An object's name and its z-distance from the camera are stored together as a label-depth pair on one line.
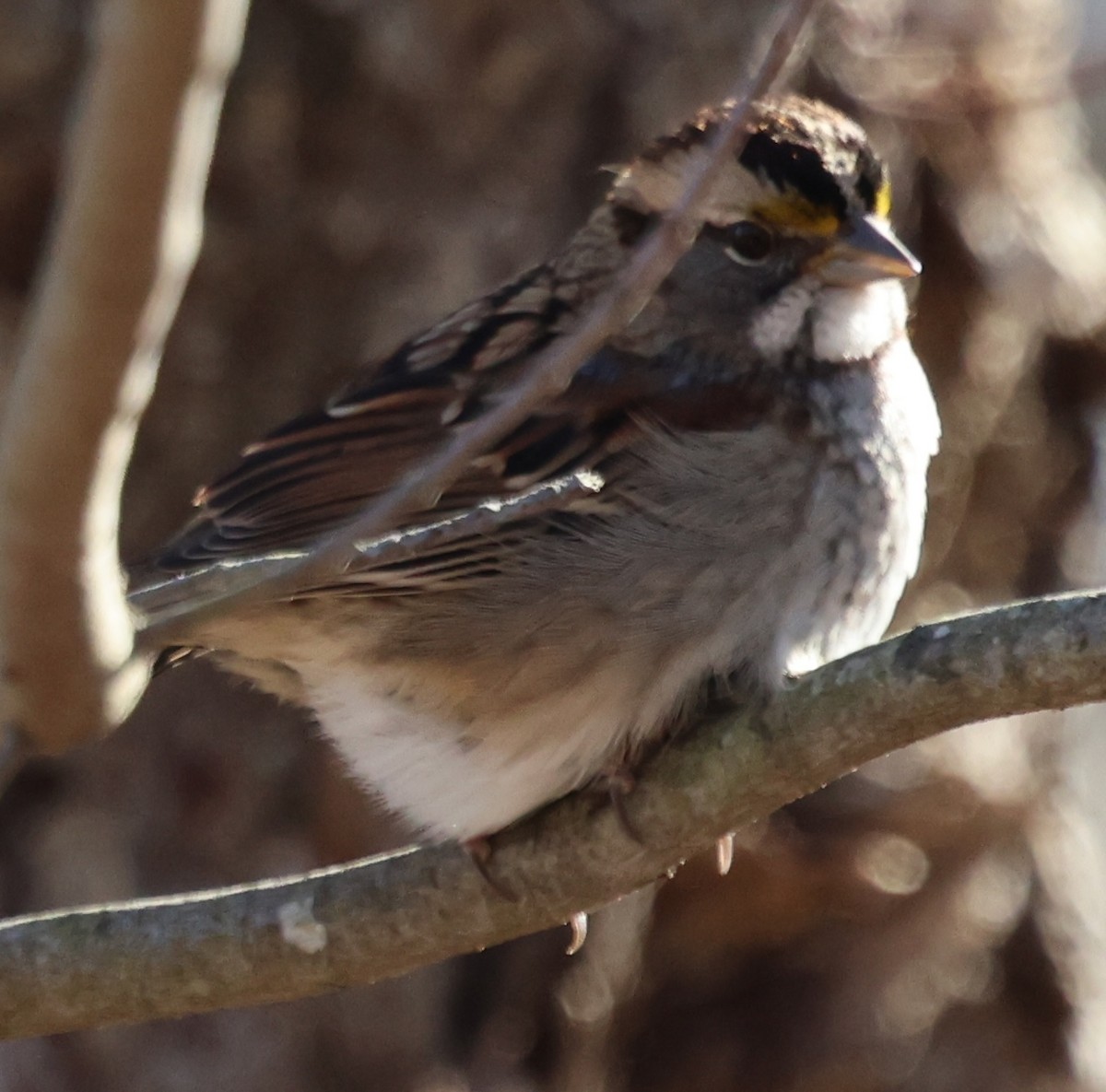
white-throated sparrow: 3.07
